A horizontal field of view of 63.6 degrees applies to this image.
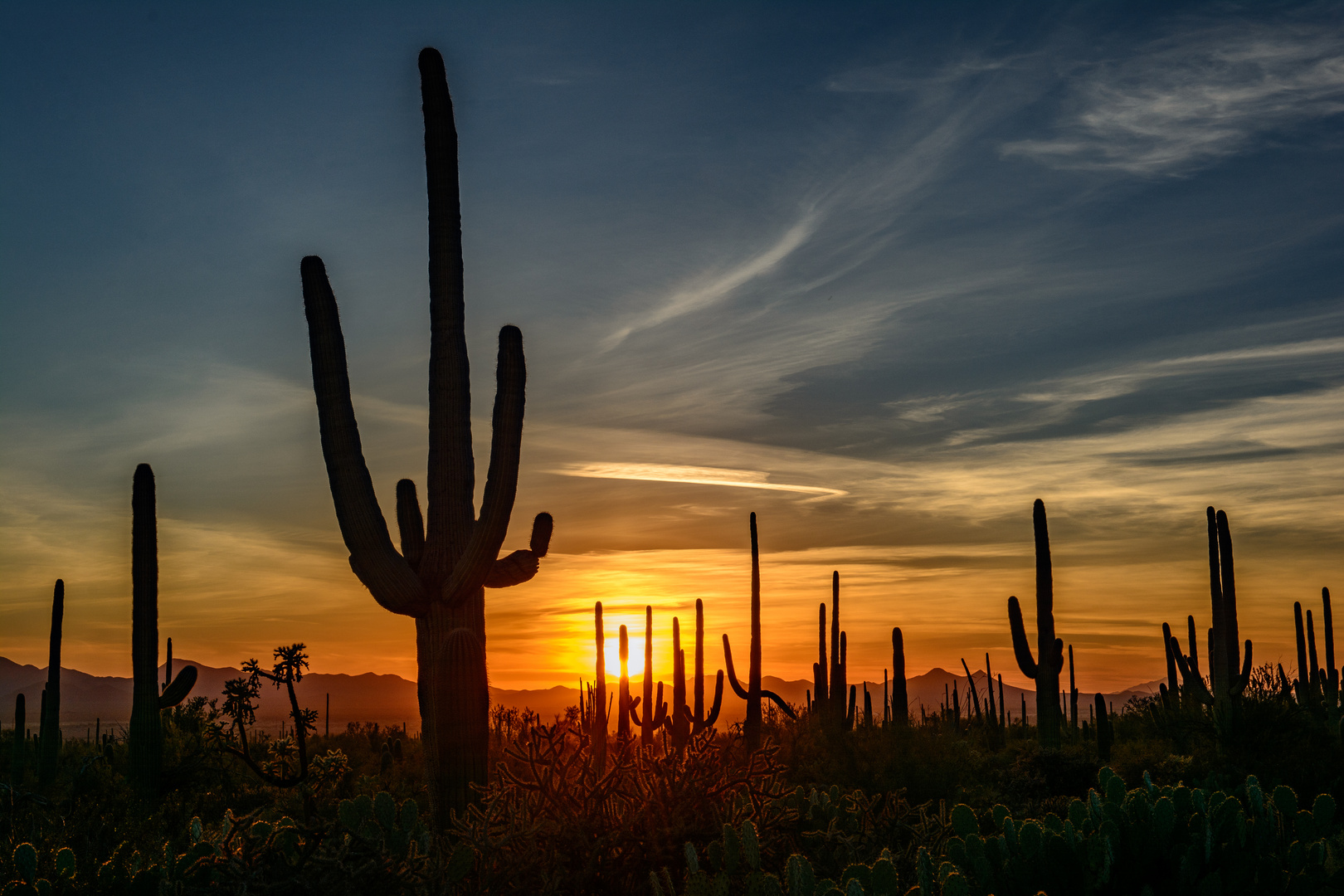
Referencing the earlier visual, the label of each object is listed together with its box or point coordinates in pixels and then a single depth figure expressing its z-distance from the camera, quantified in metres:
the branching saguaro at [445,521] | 10.68
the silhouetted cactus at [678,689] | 27.12
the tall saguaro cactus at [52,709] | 23.75
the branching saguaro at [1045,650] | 23.61
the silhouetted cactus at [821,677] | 30.20
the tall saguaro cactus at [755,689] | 28.00
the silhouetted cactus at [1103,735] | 24.89
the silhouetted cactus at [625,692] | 29.33
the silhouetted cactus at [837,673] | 25.81
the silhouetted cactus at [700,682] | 28.89
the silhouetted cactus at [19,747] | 21.98
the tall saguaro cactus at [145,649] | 16.78
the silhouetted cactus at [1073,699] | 43.66
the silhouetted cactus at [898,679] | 29.92
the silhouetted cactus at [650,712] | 29.41
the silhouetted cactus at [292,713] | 13.75
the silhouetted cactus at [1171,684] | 31.66
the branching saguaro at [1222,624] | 26.00
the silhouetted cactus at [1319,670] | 35.81
